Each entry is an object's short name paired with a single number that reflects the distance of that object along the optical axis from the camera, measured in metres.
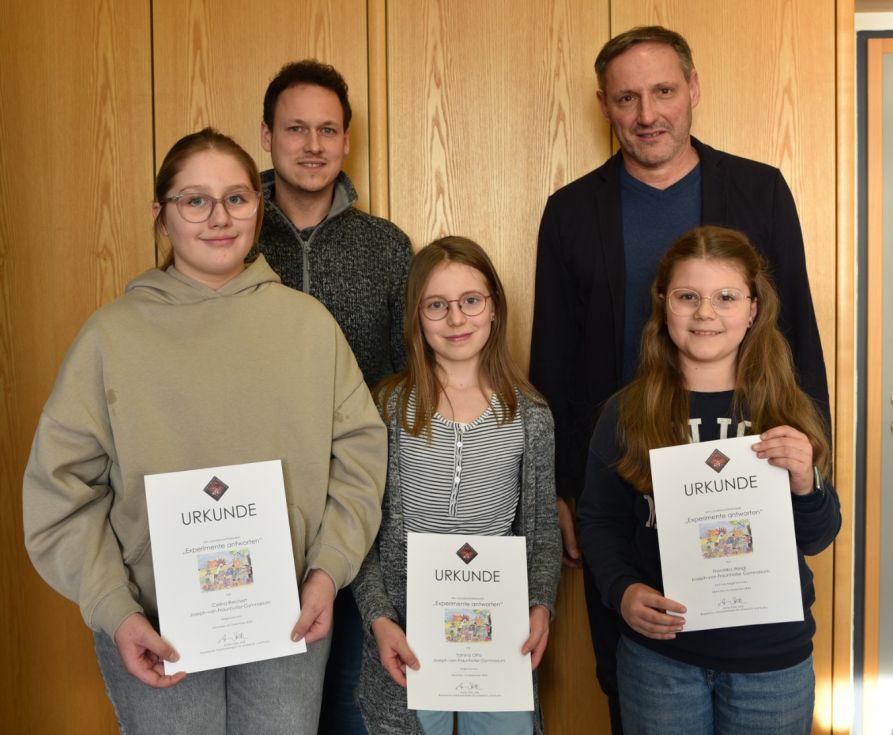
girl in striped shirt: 1.85
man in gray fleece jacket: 2.25
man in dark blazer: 2.20
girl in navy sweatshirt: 1.59
